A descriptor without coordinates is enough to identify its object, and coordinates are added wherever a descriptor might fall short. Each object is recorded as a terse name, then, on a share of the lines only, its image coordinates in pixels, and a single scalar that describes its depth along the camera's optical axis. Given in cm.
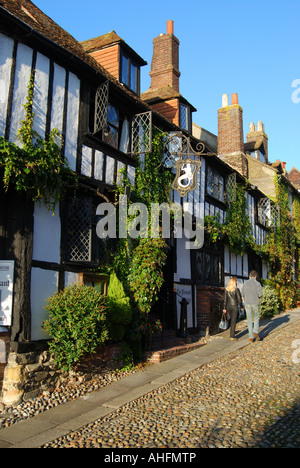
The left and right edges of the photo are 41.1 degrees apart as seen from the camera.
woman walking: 1016
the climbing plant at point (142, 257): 796
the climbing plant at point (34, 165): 591
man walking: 960
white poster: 607
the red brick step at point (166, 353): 790
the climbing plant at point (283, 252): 1774
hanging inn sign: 912
